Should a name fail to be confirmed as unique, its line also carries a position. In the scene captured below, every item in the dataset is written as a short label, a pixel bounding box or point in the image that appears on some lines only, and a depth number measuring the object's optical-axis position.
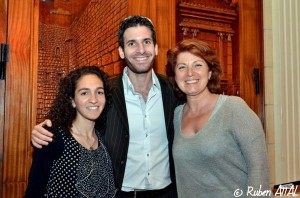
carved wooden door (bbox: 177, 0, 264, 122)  2.18
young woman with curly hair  1.37
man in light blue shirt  1.71
